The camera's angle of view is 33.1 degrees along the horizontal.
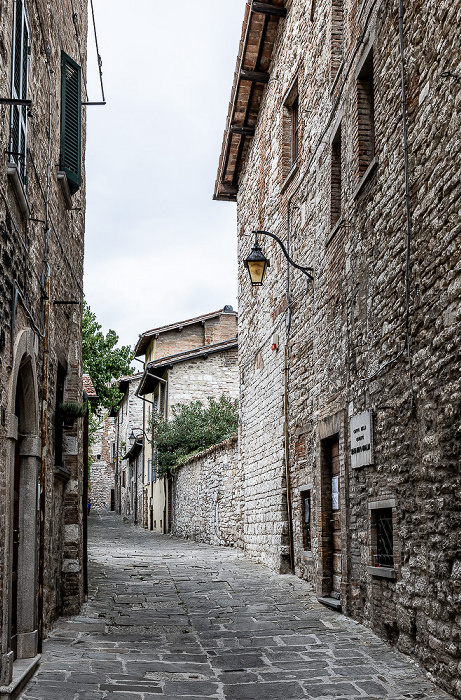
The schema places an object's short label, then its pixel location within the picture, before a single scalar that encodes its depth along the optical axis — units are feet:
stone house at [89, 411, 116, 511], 167.43
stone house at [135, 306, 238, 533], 80.02
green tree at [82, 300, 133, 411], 74.69
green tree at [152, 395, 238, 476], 71.82
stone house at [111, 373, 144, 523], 112.88
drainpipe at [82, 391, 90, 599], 28.91
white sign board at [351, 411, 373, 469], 22.43
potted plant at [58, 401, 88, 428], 24.77
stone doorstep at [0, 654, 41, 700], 14.35
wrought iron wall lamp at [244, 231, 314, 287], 31.57
